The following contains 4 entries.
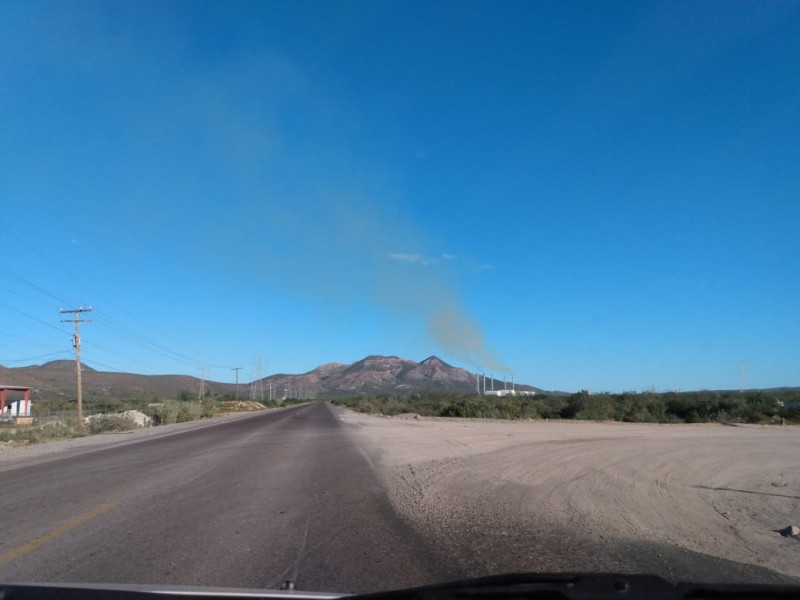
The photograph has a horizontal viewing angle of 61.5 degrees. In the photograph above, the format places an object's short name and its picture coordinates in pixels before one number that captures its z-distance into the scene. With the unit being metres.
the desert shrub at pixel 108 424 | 44.72
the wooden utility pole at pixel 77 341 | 48.15
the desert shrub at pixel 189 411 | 65.75
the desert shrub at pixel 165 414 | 58.47
